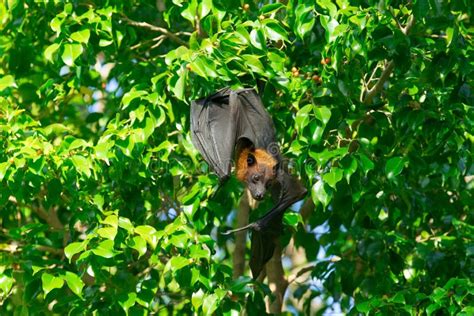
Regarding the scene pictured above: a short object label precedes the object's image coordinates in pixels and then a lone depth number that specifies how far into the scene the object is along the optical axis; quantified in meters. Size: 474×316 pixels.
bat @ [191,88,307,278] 10.57
